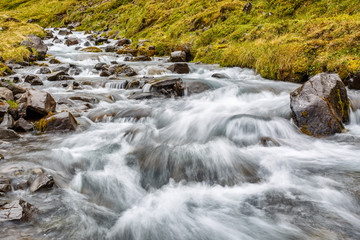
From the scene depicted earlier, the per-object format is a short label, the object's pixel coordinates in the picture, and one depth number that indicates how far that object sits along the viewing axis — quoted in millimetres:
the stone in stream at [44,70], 13633
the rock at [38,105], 6638
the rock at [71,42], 26778
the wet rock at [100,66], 14801
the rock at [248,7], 17659
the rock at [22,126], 6176
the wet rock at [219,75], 11558
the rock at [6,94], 6972
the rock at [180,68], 13133
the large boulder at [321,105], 5625
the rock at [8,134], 5605
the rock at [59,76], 12005
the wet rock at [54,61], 16897
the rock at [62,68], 14273
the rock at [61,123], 6383
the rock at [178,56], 16234
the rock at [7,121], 6109
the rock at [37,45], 18234
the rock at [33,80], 11296
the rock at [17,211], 2742
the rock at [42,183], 3563
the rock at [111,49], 22589
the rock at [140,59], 17297
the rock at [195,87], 9852
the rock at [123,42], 25109
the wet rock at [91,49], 21991
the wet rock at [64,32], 35572
